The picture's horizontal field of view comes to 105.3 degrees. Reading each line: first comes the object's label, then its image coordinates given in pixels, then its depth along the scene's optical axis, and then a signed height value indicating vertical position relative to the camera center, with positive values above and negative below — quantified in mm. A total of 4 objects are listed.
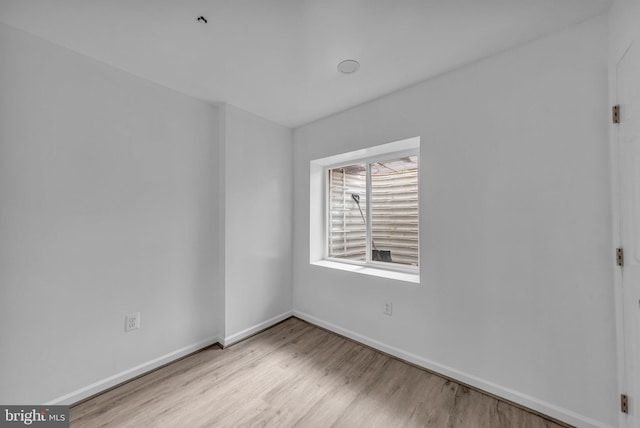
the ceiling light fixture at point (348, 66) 1805 +1139
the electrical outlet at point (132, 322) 1916 -830
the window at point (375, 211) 2484 +51
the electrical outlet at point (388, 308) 2236 -855
